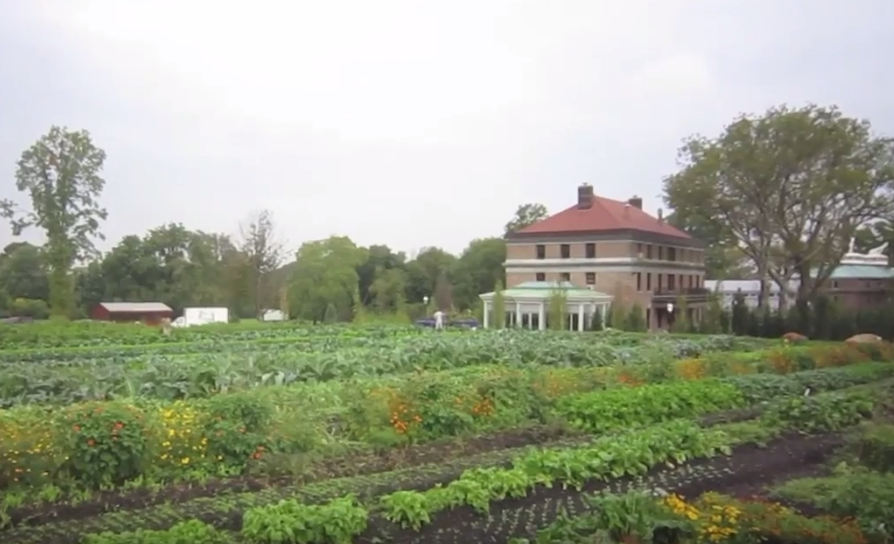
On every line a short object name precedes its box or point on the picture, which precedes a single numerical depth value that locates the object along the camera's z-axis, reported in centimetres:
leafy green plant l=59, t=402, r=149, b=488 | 626
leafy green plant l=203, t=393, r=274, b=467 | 694
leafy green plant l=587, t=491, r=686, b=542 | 461
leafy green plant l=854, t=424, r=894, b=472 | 682
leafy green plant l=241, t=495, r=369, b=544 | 490
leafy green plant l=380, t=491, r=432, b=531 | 538
